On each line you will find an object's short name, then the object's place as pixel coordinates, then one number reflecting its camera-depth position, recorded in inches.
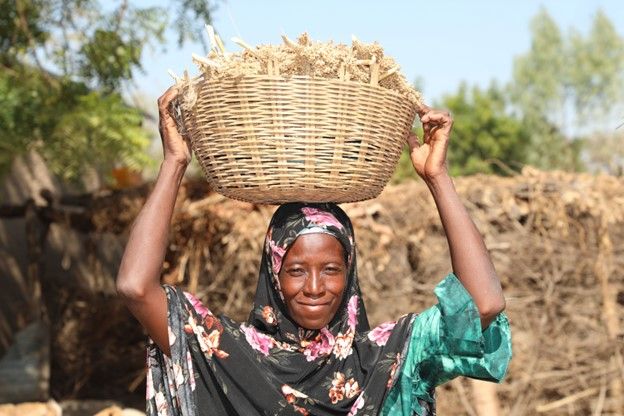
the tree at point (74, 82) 228.2
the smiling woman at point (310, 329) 102.0
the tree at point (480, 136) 871.7
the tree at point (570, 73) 1222.3
